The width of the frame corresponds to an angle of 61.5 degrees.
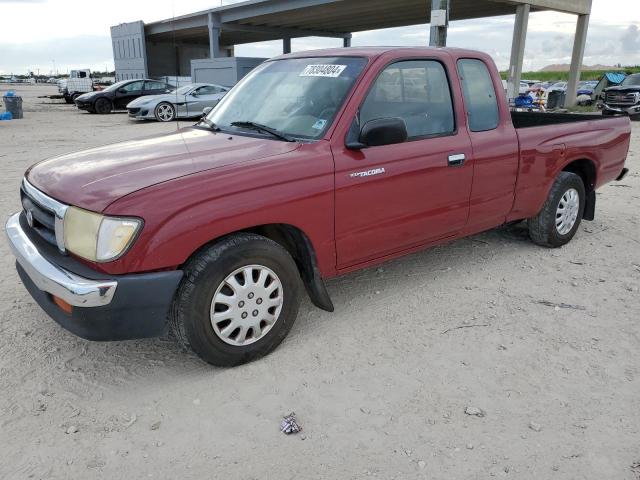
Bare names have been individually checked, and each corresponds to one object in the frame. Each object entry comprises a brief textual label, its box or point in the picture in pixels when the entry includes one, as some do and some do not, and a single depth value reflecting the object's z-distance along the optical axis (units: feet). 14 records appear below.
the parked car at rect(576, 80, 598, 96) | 96.57
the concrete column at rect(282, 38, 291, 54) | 120.26
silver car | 59.52
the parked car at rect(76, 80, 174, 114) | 73.72
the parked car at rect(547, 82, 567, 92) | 101.49
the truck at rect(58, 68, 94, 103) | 99.16
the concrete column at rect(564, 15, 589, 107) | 86.12
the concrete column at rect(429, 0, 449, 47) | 44.39
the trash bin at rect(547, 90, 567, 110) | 85.87
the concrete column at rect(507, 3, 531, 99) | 73.92
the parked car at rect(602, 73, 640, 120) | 68.69
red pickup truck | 8.94
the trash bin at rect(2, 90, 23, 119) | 65.00
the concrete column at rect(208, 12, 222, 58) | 105.65
